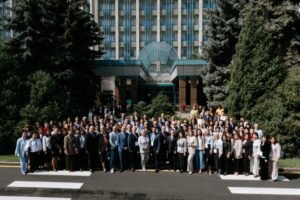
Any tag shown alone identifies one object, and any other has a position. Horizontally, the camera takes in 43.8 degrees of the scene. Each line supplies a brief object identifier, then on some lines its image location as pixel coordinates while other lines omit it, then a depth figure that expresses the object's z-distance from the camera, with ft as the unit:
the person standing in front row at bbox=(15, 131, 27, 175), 46.29
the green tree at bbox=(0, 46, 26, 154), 60.54
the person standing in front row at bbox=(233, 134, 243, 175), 46.31
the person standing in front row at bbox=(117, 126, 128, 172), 48.21
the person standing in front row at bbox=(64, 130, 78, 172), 47.65
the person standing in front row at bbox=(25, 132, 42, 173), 47.01
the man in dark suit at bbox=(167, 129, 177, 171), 48.75
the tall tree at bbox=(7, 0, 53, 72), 78.33
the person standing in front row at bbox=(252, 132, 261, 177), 45.09
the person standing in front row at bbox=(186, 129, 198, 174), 47.26
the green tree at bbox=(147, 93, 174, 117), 97.25
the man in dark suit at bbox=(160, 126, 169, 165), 49.26
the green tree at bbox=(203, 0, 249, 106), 83.30
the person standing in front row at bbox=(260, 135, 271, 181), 43.73
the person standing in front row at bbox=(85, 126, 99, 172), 47.70
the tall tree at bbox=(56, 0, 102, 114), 84.99
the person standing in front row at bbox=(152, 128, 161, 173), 48.29
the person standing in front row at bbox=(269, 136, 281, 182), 43.70
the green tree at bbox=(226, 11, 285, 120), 64.34
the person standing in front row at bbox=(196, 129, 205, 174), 47.57
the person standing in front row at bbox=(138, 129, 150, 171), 48.08
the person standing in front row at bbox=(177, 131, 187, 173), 47.73
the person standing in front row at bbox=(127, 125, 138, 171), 48.26
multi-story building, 279.08
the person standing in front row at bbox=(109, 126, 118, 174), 47.93
